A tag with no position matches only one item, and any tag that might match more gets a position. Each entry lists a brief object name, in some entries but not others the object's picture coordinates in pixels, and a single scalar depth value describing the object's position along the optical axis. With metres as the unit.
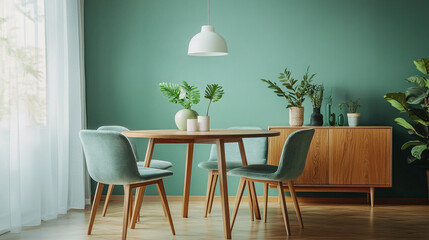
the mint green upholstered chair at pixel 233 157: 3.81
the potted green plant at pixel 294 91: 4.29
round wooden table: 2.93
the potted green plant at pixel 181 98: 3.47
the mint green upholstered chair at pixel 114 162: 2.81
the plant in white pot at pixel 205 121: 3.41
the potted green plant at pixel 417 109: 4.09
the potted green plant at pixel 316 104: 4.33
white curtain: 3.21
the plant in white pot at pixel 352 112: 4.29
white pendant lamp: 3.45
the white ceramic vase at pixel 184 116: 3.49
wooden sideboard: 4.15
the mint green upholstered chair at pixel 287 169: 3.03
